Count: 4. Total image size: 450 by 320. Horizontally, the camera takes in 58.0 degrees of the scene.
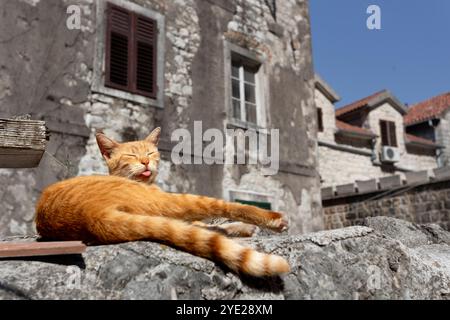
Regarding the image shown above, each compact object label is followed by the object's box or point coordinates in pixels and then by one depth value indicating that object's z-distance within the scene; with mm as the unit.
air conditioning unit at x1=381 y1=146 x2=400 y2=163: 18003
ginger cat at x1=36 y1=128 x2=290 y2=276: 1696
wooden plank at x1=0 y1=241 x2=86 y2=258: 1584
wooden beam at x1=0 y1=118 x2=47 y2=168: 2258
